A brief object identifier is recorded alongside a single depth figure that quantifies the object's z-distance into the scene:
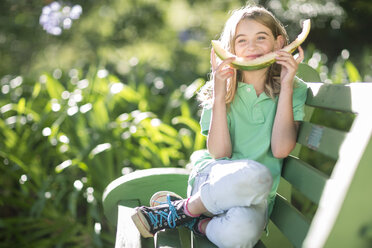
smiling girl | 1.60
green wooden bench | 0.95
